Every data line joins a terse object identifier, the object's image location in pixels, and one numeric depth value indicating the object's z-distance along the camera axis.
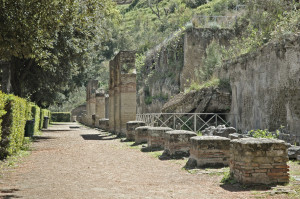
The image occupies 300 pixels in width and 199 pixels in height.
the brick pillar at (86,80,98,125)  37.14
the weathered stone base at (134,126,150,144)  15.56
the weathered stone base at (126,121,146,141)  17.36
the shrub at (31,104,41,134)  21.28
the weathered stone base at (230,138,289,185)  6.47
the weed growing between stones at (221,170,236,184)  6.83
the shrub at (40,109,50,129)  29.00
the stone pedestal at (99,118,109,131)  26.47
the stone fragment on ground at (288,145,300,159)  8.94
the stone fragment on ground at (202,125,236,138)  12.38
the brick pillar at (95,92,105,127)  32.84
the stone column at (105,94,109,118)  36.18
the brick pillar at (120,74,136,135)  20.41
